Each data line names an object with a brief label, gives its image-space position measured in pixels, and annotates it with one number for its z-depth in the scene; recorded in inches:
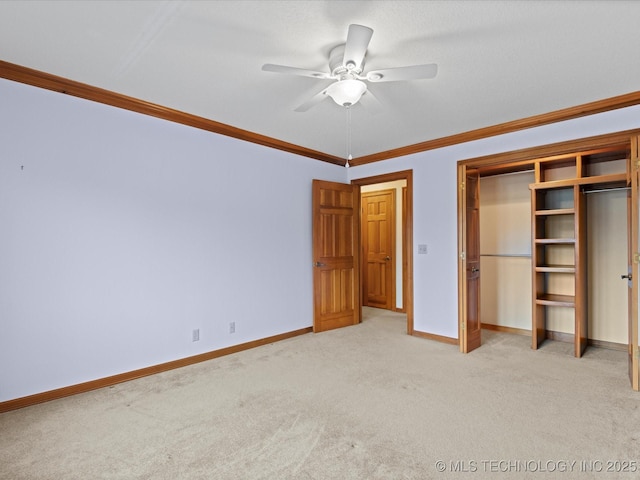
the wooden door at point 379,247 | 238.4
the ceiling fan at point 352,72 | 73.9
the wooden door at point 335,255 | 182.7
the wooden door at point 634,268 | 112.3
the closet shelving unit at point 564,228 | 143.4
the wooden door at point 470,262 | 151.0
